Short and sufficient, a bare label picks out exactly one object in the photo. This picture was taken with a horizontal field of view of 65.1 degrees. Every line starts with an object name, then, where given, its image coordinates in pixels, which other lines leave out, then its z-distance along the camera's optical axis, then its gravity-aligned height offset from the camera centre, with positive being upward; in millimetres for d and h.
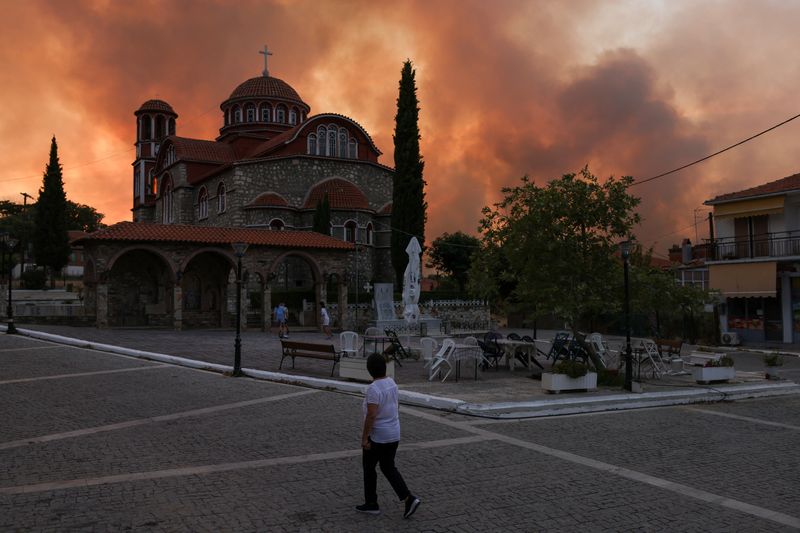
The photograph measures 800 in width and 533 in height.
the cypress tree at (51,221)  55344 +7499
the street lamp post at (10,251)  22984 +2045
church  29938 +6264
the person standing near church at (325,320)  27688 -736
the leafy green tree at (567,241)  14031 +1378
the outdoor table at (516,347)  15864 -1158
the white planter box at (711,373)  14617 -1705
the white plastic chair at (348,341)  17125 -1044
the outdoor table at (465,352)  14672 -1158
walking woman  5598 -1180
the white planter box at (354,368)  13641 -1431
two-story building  27469 +1799
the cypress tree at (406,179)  42438 +8563
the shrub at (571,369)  12727 -1363
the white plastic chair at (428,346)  16884 -1168
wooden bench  14277 -1078
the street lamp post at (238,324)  14711 -499
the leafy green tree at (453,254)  54875 +4250
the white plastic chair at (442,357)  14383 -1261
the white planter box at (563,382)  12594 -1635
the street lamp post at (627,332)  13109 -646
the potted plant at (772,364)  18219 -1853
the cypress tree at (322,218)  41750 +5704
